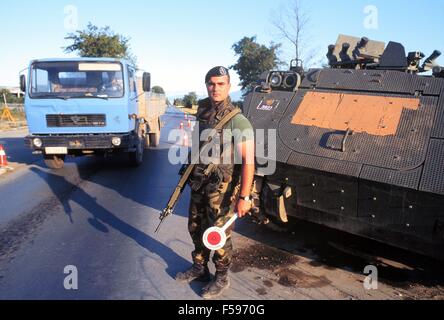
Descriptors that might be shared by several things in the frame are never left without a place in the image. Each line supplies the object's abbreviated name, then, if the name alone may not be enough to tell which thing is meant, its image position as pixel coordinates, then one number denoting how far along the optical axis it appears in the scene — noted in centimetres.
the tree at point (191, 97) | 5004
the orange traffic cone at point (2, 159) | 926
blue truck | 787
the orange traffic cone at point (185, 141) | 1379
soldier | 318
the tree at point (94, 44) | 2594
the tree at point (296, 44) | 1876
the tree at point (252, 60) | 3559
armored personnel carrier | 323
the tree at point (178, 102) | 5775
